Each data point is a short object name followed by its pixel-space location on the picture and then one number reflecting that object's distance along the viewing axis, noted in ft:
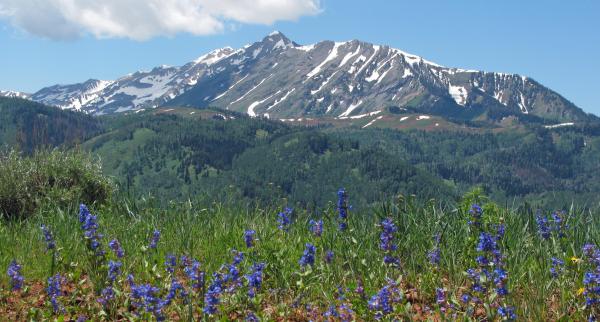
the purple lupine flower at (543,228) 24.60
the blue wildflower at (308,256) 22.81
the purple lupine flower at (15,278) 23.18
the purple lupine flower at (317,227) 27.66
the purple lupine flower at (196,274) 21.96
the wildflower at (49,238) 24.62
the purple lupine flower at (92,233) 23.75
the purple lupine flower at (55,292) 22.02
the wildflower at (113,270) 21.83
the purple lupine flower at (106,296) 22.26
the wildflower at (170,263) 23.73
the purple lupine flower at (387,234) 23.29
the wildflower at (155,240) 26.23
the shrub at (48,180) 49.11
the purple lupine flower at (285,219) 29.84
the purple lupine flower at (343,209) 25.46
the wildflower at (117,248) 23.56
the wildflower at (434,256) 23.65
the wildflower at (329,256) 24.48
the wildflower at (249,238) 24.20
